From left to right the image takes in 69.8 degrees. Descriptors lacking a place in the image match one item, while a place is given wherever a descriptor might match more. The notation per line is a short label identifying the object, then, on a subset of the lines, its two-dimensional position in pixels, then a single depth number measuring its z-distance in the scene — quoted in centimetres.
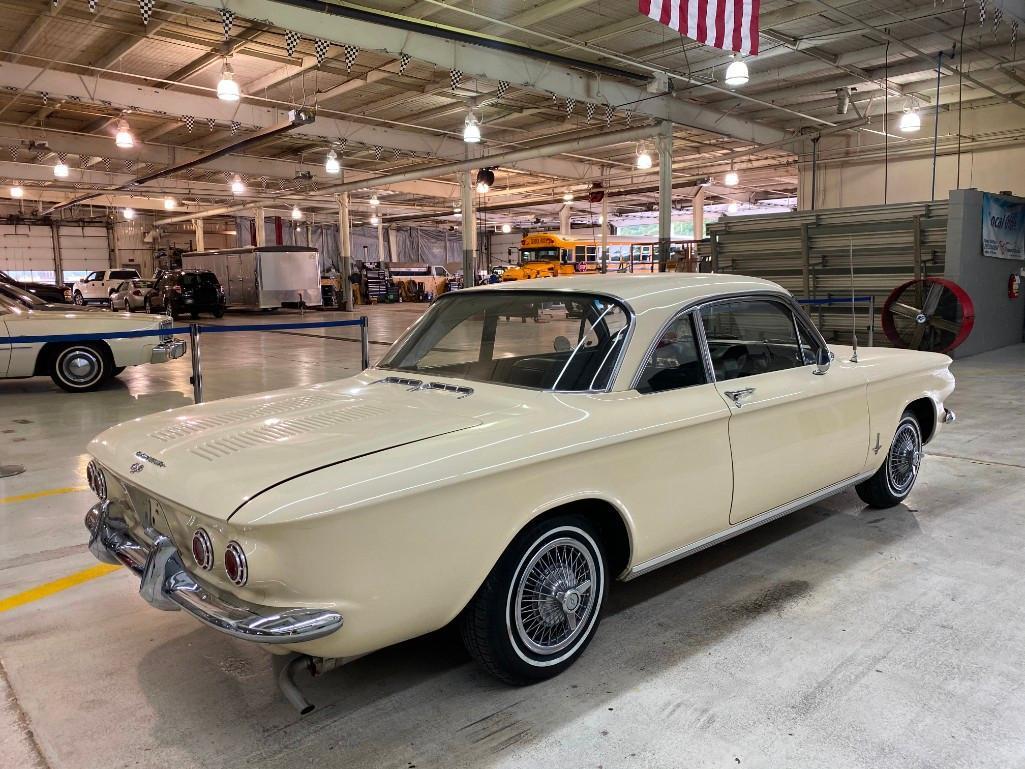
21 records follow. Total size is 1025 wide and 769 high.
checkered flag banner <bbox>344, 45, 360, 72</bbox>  1049
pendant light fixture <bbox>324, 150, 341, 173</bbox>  1800
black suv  2484
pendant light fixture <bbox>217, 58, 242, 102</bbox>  1159
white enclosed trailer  2789
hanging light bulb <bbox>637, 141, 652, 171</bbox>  1877
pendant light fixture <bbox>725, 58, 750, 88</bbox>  1064
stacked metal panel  1217
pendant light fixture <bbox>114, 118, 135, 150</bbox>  1473
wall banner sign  1241
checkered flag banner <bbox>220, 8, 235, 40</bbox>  908
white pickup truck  2898
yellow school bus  2970
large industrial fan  1113
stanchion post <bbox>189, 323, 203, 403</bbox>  689
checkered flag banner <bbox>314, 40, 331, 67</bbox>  1049
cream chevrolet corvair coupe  215
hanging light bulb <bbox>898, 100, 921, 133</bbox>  1439
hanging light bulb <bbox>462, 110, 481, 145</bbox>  1396
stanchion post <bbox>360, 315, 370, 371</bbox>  771
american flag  718
